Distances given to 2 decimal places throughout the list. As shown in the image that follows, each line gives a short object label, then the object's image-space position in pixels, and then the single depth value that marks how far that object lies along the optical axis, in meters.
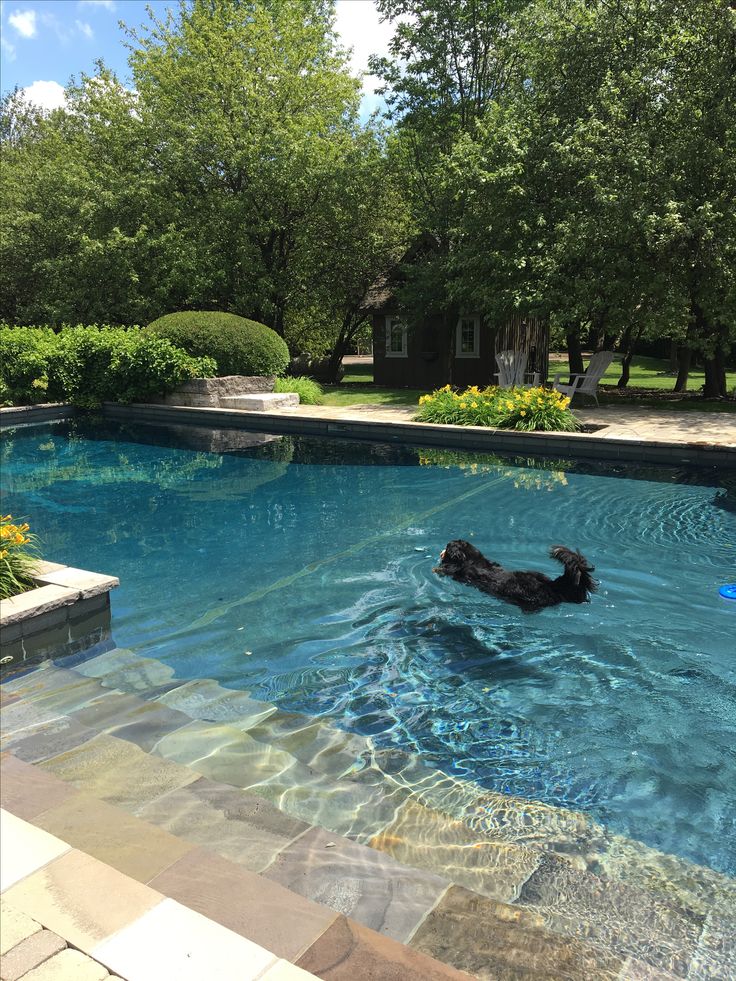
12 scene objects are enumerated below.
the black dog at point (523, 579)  5.16
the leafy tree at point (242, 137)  18.69
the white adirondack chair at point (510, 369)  15.24
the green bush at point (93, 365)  16.23
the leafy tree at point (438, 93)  15.96
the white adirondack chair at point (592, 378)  14.46
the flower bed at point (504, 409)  11.99
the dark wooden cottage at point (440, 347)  19.33
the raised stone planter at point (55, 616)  4.39
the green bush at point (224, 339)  16.42
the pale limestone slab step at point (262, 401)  15.19
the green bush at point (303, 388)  16.83
